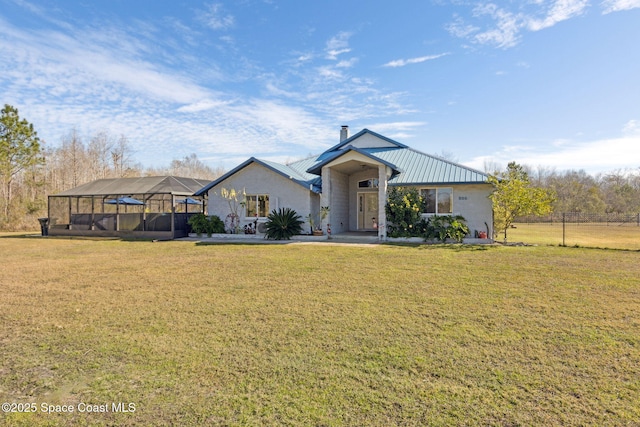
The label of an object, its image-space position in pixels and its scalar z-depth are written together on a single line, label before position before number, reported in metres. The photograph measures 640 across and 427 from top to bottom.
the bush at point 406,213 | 16.33
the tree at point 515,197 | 14.59
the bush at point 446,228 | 15.70
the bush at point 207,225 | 18.88
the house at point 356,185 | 16.58
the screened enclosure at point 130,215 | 19.41
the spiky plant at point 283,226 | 17.38
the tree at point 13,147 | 26.05
